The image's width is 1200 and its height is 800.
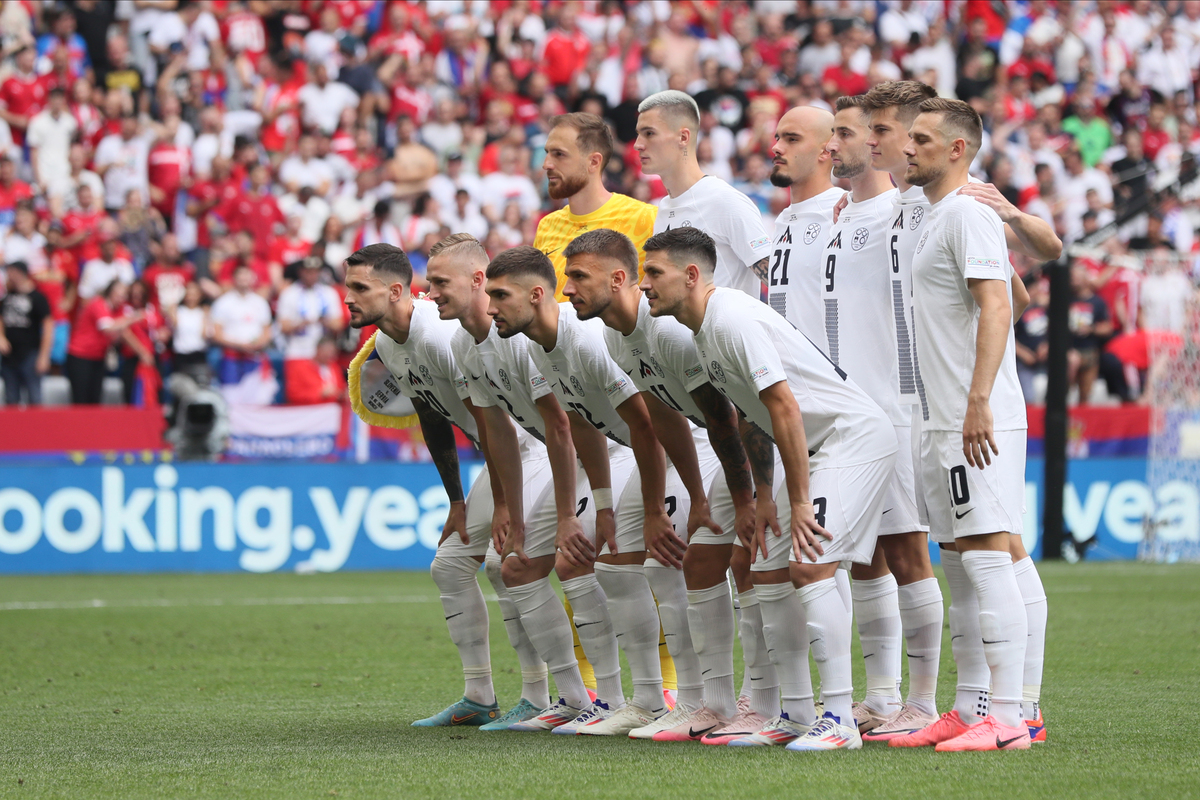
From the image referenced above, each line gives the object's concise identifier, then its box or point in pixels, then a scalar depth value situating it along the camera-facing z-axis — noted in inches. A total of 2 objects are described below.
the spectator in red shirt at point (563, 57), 1702.8
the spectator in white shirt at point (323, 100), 1560.0
